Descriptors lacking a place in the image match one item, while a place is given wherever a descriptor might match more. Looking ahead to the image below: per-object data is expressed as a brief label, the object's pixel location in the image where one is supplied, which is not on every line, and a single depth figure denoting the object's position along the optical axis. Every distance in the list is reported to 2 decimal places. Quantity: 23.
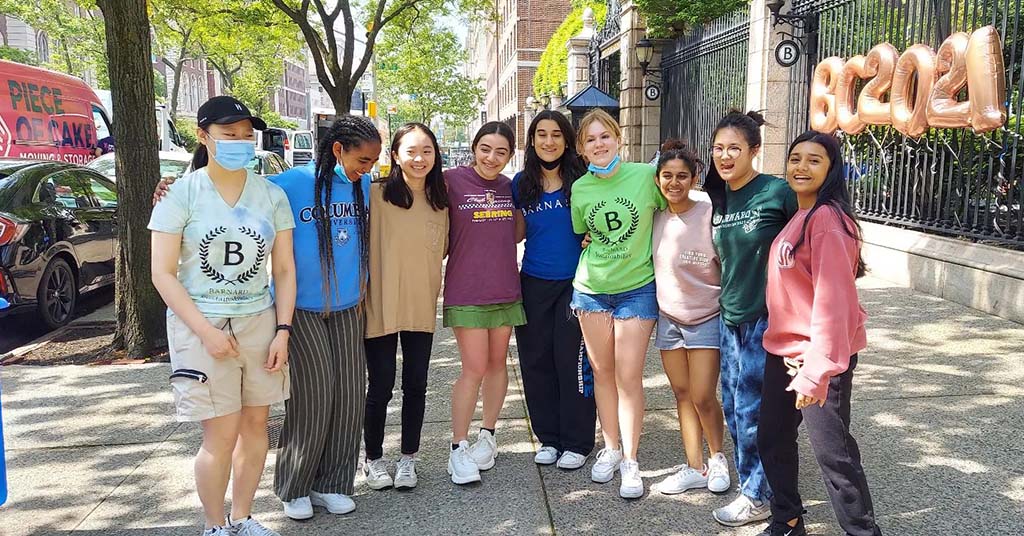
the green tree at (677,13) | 14.24
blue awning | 16.14
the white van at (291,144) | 33.02
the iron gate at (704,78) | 11.76
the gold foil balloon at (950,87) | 6.89
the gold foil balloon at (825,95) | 9.05
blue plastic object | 2.76
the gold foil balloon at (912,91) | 7.38
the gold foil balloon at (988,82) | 6.49
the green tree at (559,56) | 24.31
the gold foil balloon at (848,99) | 8.62
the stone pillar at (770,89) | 10.12
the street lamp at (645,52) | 14.98
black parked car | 6.92
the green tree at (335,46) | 14.92
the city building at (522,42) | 46.94
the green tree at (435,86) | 39.75
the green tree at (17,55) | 32.80
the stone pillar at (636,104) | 15.81
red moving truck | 13.71
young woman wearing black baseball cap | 2.72
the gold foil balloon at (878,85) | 8.05
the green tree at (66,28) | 27.36
